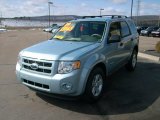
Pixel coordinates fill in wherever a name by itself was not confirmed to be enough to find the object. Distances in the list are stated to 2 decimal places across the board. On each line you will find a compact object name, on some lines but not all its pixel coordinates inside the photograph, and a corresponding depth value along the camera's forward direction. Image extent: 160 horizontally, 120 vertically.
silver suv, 2.99
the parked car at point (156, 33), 19.94
